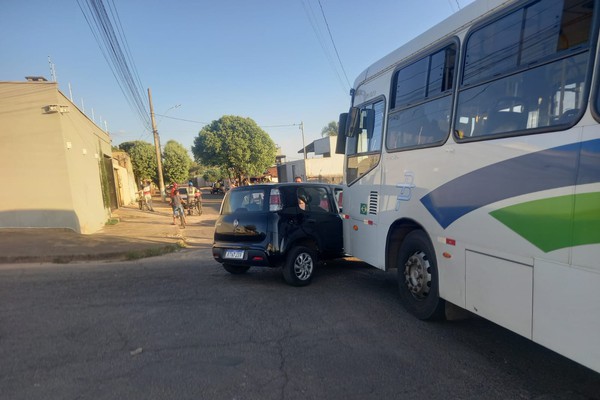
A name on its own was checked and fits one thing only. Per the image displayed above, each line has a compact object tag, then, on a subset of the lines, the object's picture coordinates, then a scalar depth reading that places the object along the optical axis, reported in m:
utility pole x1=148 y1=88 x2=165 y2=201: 22.97
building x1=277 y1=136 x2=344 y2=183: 40.34
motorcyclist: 21.08
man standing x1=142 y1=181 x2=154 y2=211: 22.67
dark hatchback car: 5.69
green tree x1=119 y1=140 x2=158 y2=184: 41.19
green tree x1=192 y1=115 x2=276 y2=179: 40.94
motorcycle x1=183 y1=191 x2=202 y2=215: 21.06
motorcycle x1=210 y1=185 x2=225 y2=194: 48.75
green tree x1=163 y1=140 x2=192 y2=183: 42.28
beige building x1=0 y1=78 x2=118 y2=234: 11.03
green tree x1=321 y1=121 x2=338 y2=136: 68.36
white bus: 2.39
